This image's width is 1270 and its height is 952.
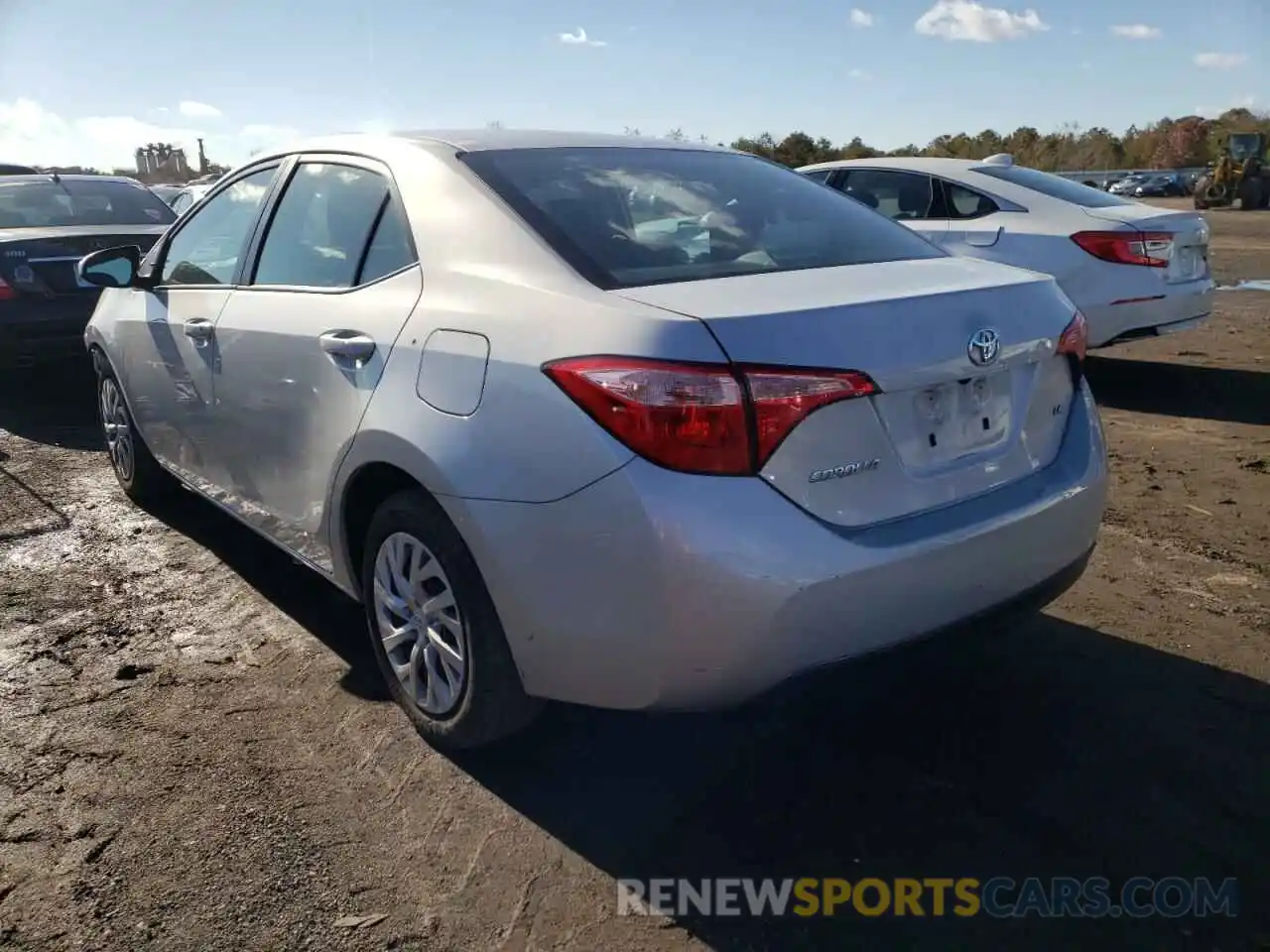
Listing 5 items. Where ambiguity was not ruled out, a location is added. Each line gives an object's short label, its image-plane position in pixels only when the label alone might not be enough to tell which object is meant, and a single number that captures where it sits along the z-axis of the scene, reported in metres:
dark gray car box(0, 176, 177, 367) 7.25
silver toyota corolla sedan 2.20
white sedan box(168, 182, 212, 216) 14.75
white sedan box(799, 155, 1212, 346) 6.77
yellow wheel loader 35.88
